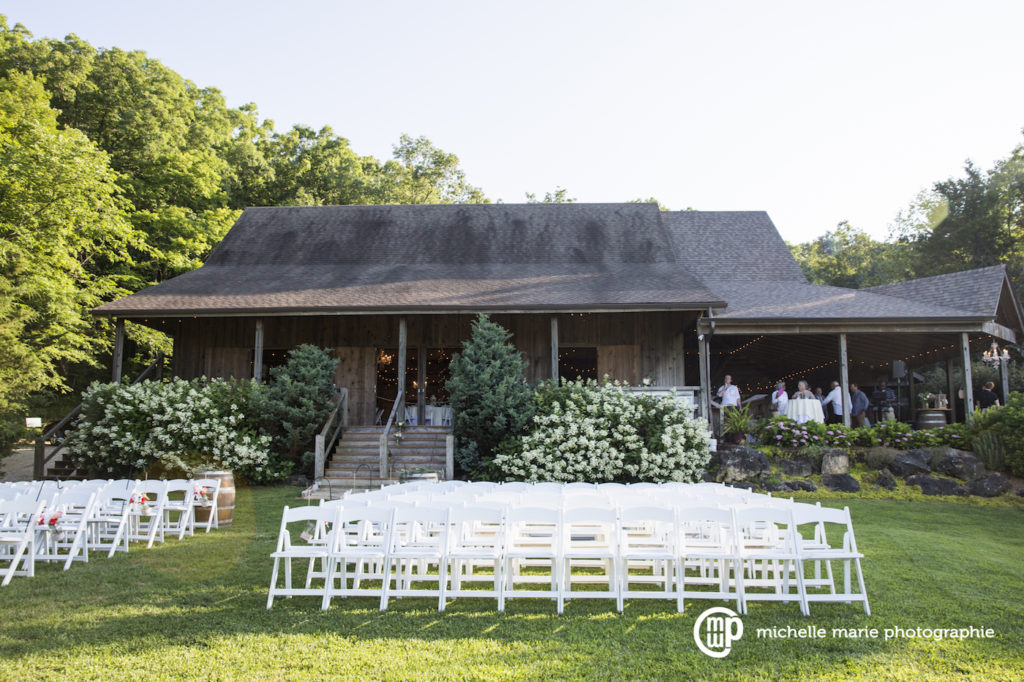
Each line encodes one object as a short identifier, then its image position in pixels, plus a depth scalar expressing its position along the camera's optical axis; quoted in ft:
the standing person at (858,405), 60.59
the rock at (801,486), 45.68
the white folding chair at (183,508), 33.01
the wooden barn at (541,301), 54.90
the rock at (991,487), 44.14
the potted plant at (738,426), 51.65
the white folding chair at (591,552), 20.54
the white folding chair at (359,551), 20.75
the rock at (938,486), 44.80
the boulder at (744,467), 47.34
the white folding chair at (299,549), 20.85
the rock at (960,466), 45.96
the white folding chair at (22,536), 24.34
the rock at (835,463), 47.06
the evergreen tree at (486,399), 49.21
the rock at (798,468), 47.60
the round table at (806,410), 51.78
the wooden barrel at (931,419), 54.33
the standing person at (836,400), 55.62
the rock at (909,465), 46.83
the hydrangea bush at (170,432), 50.08
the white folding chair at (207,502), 35.27
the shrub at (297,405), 51.49
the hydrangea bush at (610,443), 47.39
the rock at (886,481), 45.69
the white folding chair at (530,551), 20.52
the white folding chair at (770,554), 20.36
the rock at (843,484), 45.50
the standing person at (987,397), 59.11
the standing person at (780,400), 54.41
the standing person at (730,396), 55.52
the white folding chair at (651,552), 20.43
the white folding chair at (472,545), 20.56
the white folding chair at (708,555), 20.43
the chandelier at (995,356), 58.65
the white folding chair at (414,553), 20.48
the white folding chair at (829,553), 20.53
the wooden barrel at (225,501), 36.81
